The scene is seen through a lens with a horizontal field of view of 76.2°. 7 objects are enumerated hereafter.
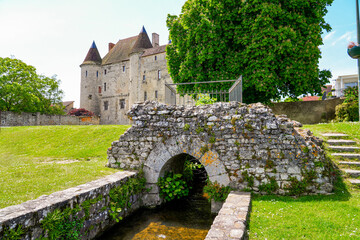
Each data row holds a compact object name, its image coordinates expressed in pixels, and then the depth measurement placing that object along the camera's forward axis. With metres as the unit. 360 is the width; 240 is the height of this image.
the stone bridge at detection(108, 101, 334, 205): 5.57
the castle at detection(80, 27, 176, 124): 33.78
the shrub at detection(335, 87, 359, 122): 10.99
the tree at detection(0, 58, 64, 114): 26.59
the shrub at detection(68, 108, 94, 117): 38.42
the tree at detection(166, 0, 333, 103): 10.93
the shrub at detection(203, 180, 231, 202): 5.95
